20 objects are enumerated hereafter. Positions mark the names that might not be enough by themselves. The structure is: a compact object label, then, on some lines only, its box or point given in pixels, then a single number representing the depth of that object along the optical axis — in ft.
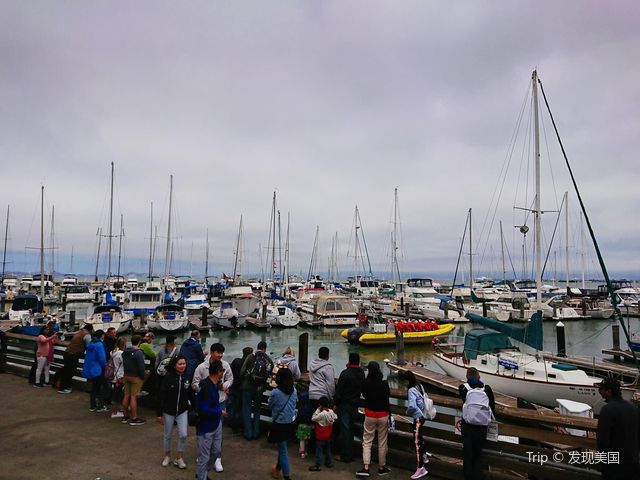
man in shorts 27.43
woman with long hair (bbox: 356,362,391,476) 20.85
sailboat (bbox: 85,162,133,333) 107.76
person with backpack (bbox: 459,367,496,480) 19.10
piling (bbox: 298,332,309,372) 56.65
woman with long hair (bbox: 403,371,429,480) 20.47
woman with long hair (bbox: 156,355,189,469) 21.33
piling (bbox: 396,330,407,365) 72.13
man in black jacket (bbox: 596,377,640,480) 15.38
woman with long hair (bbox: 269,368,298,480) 19.76
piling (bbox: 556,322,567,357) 80.79
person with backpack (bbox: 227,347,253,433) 26.07
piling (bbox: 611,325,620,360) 91.64
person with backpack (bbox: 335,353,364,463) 22.20
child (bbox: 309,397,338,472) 21.18
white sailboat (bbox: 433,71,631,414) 51.01
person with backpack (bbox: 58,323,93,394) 34.14
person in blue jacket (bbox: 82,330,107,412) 29.50
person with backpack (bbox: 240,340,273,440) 25.16
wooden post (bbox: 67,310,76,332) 106.31
